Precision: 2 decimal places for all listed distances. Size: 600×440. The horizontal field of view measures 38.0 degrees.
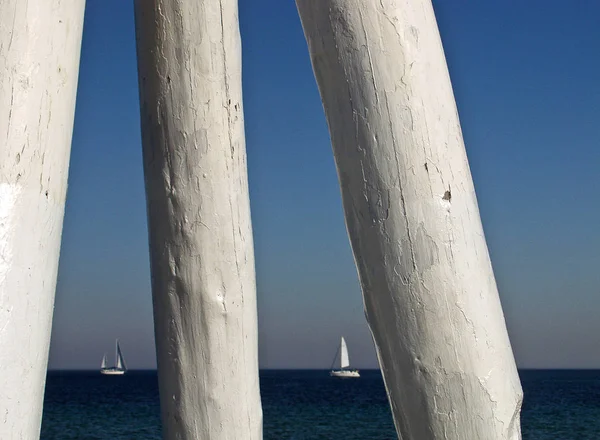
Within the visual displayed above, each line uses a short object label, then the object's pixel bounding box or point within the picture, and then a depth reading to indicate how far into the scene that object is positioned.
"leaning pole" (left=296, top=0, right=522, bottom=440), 3.19
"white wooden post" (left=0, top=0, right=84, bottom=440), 3.11
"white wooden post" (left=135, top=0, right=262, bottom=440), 4.41
